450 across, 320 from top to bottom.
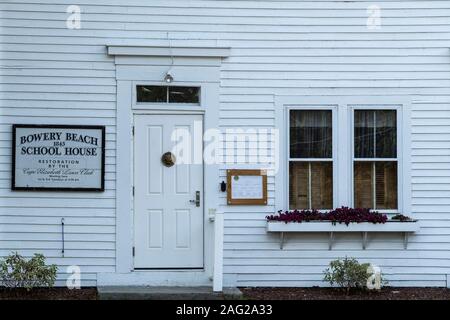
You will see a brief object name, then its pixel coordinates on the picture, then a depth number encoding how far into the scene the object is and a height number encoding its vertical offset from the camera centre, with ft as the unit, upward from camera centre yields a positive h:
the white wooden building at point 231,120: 49.29 +3.38
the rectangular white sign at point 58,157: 49.08 +1.69
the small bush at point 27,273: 47.11 -3.34
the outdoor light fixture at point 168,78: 49.44 +5.24
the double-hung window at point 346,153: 50.26 +1.91
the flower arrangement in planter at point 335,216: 49.37 -0.96
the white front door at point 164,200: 49.55 -0.24
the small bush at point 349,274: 48.16 -3.48
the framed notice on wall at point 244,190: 49.78 +0.21
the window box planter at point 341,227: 49.21 -1.44
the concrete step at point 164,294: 46.55 -4.20
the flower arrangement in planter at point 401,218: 49.70 -1.05
